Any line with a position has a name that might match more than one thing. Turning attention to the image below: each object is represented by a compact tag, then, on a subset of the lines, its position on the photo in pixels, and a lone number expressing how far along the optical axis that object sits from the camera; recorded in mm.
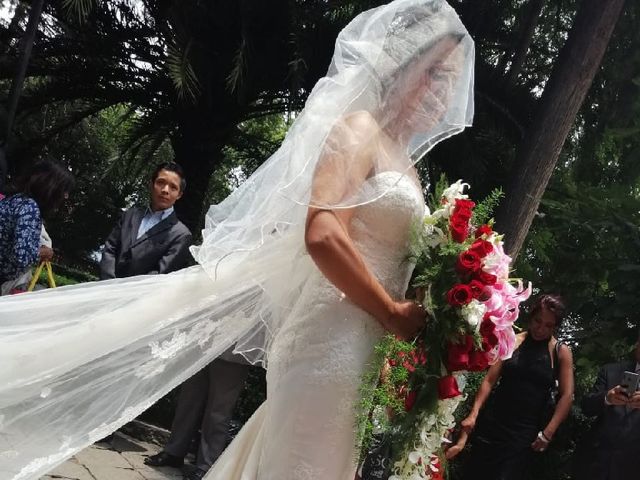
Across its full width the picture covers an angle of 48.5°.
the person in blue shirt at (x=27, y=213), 3662
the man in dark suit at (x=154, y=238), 4883
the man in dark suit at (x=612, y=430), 4492
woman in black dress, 4844
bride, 2172
